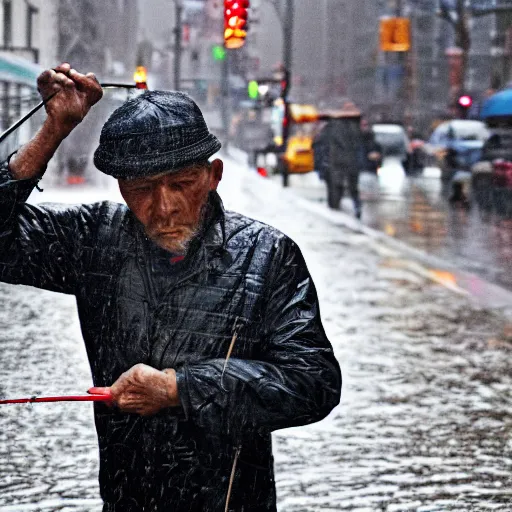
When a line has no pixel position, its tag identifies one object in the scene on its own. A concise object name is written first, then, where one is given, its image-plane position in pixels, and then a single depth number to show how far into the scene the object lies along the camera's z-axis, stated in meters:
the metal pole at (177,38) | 59.14
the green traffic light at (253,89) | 41.35
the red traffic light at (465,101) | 44.53
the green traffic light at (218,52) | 38.09
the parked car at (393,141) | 41.69
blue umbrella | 31.55
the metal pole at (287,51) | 36.53
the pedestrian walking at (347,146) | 21.58
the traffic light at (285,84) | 36.22
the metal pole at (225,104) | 67.25
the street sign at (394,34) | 46.16
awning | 24.66
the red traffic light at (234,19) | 18.00
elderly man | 2.72
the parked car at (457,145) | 35.47
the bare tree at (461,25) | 49.72
